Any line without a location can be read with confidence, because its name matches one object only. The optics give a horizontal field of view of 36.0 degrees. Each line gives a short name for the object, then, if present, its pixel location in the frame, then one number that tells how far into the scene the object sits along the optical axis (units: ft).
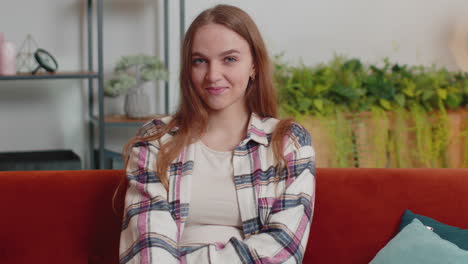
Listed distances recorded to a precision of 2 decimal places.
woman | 5.91
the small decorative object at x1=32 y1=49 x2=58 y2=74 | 12.32
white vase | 12.94
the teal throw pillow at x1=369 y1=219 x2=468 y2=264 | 5.64
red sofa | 6.73
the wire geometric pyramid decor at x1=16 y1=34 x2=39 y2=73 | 13.16
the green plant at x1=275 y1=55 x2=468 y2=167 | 12.32
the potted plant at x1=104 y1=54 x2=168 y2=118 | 12.69
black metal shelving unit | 12.13
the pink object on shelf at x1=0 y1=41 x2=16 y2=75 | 11.88
